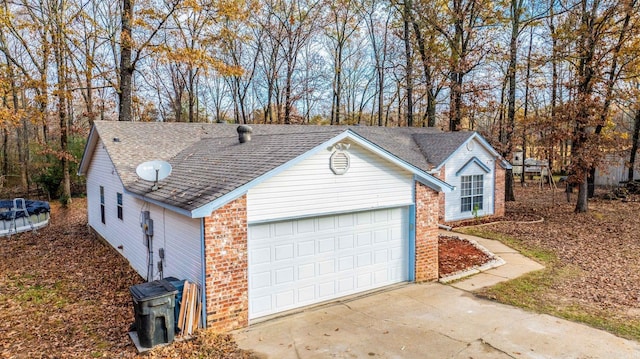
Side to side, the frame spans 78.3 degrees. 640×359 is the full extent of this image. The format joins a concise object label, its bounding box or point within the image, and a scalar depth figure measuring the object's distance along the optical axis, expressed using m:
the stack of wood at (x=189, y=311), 6.98
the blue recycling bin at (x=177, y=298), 7.07
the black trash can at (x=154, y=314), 6.59
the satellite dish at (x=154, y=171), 8.98
